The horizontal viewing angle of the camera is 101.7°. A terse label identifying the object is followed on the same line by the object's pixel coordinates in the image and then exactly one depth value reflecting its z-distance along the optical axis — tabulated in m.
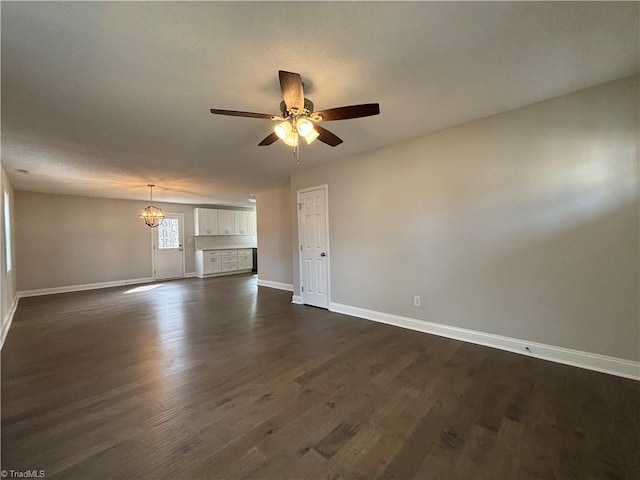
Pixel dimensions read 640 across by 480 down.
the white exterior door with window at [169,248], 8.12
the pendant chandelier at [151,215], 6.42
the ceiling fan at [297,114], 1.77
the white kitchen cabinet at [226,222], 9.14
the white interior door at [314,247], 4.57
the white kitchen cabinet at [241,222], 9.60
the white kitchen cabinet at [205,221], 8.70
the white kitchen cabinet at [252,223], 10.06
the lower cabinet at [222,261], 8.57
